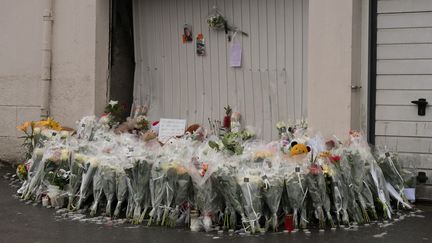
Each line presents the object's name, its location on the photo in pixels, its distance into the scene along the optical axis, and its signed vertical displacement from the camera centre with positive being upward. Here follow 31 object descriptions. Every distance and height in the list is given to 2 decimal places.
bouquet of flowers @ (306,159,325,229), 5.96 -0.68
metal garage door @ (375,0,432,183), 7.35 +0.58
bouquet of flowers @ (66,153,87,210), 6.90 -0.67
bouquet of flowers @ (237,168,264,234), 5.82 -0.76
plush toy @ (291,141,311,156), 6.38 -0.30
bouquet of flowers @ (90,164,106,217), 6.63 -0.79
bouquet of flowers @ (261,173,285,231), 5.84 -0.68
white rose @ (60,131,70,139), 7.70 -0.23
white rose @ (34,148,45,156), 7.44 -0.45
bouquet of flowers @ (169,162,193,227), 6.09 -0.80
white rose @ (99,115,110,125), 8.48 -0.03
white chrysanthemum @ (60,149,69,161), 7.11 -0.46
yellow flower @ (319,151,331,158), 6.28 -0.35
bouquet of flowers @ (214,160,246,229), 5.88 -0.71
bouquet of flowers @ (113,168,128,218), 6.47 -0.74
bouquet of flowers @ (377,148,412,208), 6.84 -0.57
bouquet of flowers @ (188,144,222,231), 5.94 -0.71
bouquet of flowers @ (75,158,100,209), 6.73 -0.69
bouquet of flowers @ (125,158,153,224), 6.34 -0.71
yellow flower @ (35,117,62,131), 8.27 -0.11
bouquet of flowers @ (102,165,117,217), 6.55 -0.73
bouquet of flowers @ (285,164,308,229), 5.90 -0.69
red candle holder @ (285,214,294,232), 5.98 -1.03
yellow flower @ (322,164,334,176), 6.08 -0.51
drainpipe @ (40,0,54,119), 9.22 +0.96
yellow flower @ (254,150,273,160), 6.27 -0.36
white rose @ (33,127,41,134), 8.03 -0.19
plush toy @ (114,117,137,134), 8.53 -0.12
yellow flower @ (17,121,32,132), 8.09 -0.15
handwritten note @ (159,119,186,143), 8.65 -0.12
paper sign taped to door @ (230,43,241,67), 8.57 +0.94
